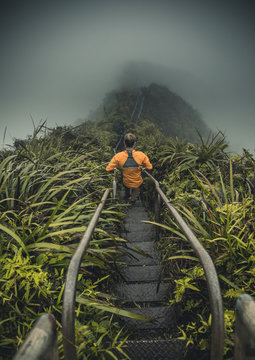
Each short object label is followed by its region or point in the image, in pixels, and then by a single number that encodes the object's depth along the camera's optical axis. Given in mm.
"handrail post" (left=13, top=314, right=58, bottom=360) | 628
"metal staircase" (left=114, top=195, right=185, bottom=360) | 1343
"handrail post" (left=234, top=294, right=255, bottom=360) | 737
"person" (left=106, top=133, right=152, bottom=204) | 3576
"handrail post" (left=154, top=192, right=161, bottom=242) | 2694
